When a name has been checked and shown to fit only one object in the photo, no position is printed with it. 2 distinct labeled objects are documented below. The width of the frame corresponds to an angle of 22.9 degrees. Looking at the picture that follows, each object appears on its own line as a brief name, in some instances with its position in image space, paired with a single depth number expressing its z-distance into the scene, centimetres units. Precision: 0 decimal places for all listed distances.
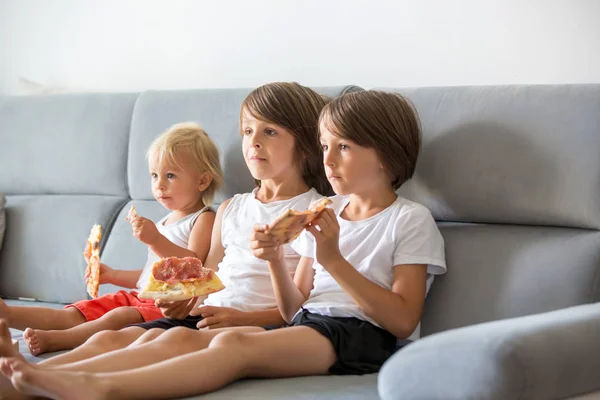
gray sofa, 212
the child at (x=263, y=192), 278
